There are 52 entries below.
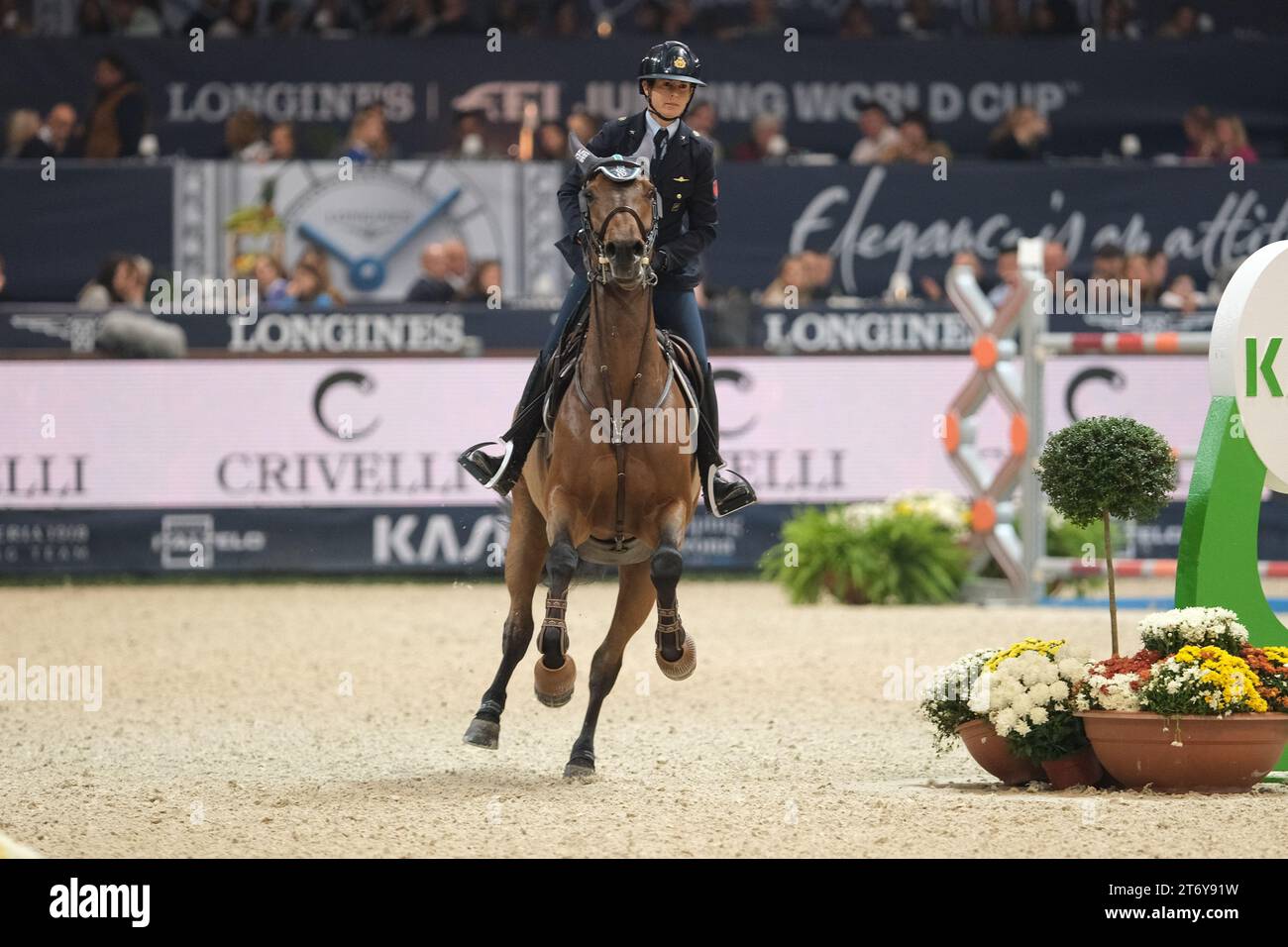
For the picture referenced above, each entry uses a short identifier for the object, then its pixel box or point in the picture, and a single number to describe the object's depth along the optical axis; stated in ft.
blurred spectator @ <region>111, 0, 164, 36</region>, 59.52
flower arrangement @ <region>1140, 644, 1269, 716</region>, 21.44
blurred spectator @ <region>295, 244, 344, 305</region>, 52.80
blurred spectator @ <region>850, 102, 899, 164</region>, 57.47
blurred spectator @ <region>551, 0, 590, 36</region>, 60.54
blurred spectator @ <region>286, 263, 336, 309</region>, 52.70
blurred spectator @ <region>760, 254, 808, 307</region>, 53.62
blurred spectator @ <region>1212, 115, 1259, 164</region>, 58.23
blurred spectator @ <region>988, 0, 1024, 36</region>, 61.82
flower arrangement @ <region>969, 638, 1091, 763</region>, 22.54
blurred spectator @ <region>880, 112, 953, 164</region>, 57.31
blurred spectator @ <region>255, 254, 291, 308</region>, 52.85
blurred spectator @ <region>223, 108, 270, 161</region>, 56.34
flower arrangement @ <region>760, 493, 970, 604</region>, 47.37
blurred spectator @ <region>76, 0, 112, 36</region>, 58.80
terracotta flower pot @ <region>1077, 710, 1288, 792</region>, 21.62
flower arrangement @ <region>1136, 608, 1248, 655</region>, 22.57
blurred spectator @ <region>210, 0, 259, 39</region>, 59.88
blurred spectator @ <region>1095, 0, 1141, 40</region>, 62.75
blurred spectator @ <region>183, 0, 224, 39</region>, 60.13
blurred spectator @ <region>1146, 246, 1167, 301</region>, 54.70
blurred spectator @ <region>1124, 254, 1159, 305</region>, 54.44
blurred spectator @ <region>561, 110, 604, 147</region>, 54.34
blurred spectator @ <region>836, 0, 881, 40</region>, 61.98
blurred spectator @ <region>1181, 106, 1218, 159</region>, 58.65
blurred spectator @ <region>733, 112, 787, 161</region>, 57.98
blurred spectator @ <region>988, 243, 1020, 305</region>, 52.13
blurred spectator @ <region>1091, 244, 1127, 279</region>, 54.49
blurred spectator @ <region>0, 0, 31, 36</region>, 59.52
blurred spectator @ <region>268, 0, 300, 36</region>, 59.82
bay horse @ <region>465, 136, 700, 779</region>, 22.62
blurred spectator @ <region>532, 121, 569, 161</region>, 55.62
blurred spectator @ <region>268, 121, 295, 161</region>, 55.06
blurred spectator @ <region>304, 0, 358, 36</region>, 60.64
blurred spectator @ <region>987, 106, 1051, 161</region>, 58.13
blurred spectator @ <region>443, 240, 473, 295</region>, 53.36
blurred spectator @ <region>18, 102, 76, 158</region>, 55.42
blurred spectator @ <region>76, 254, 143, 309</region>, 51.49
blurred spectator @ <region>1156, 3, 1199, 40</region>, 62.85
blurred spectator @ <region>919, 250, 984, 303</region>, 54.80
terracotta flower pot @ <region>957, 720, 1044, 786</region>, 23.26
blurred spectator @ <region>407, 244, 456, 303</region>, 53.01
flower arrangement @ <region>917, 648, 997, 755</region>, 23.59
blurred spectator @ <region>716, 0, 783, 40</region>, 60.34
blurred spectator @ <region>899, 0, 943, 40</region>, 62.90
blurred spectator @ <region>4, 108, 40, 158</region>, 55.52
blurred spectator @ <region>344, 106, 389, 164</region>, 55.36
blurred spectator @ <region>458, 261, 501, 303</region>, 52.95
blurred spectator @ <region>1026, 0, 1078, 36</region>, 61.41
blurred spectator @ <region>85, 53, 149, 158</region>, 55.83
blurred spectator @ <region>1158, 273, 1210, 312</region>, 52.70
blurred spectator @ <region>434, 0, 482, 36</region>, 59.72
